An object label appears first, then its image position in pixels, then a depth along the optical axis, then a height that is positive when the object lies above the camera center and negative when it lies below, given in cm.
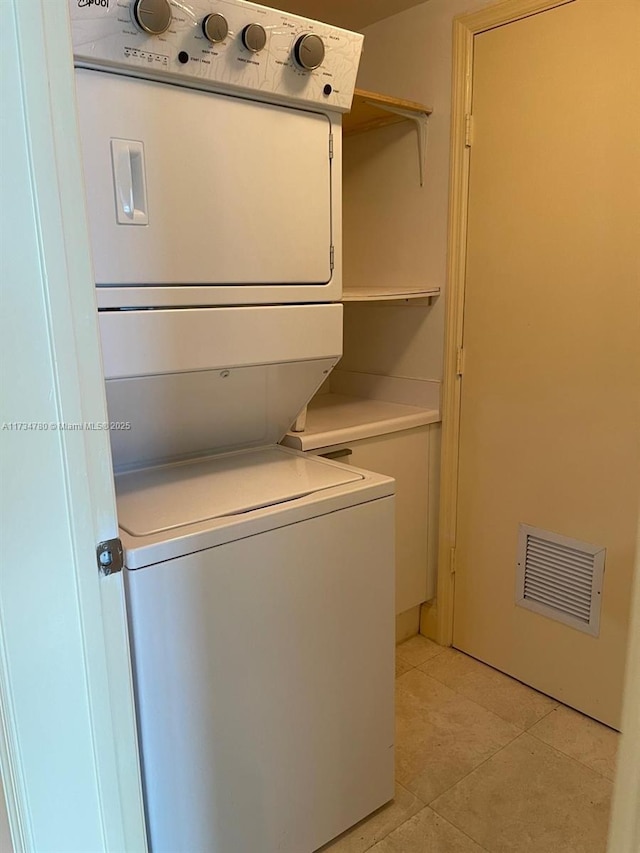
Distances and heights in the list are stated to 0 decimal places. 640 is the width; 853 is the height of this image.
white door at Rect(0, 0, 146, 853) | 77 -27
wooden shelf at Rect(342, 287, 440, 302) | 198 +0
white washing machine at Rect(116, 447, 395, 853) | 126 -75
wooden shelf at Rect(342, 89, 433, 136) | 199 +61
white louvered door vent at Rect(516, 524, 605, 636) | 199 -91
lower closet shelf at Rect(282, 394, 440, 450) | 198 -42
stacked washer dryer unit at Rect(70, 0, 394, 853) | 125 -29
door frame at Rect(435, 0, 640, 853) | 197 +9
